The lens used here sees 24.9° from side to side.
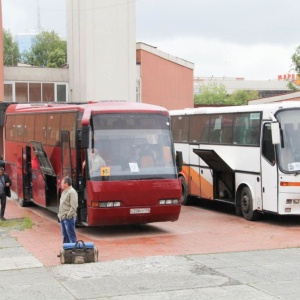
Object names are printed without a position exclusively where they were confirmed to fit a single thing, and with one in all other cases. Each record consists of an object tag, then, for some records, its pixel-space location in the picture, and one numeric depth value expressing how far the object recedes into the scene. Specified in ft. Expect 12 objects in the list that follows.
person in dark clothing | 62.08
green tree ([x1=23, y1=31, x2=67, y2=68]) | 303.07
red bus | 51.44
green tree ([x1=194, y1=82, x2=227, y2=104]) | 424.87
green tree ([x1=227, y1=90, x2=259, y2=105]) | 414.35
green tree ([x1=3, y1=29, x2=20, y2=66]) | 298.60
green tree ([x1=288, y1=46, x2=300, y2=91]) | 196.03
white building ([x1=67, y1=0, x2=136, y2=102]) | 129.39
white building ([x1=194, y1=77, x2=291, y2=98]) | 513.04
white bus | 56.24
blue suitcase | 41.50
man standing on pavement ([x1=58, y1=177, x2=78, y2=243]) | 45.60
